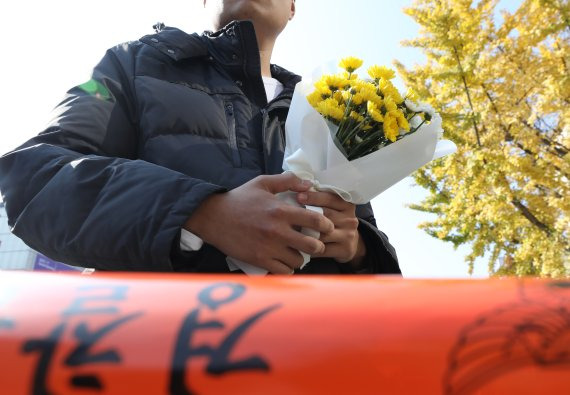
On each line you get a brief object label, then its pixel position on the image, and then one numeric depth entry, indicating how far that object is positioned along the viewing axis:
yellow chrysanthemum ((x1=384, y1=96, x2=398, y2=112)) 1.20
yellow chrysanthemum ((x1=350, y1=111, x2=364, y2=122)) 1.20
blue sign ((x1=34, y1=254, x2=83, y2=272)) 22.81
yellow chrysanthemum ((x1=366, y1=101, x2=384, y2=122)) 1.15
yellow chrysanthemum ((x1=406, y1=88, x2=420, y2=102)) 1.35
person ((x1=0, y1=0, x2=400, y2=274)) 0.99
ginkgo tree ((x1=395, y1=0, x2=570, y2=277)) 5.41
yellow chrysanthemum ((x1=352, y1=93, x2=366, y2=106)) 1.21
